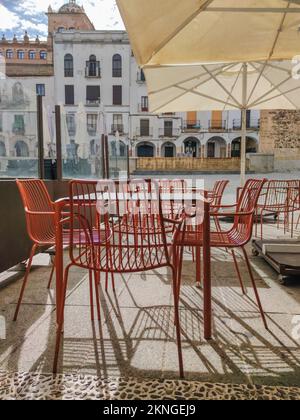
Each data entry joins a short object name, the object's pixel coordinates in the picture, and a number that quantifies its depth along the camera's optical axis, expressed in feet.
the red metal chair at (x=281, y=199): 15.70
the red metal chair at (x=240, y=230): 6.91
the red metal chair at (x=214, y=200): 8.79
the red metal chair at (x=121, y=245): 5.36
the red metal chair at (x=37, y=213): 7.29
